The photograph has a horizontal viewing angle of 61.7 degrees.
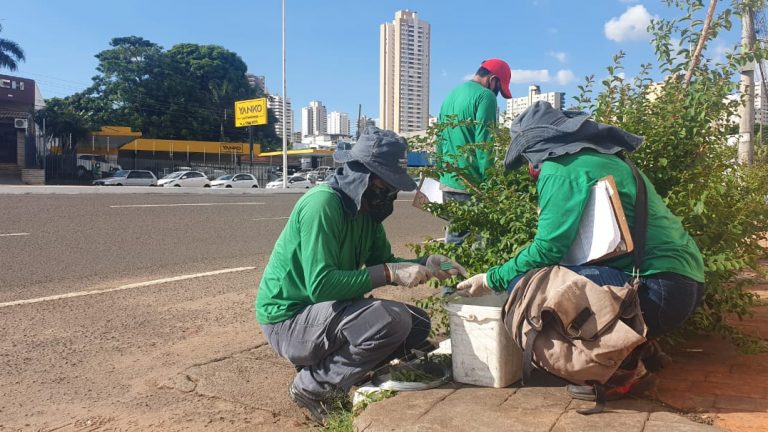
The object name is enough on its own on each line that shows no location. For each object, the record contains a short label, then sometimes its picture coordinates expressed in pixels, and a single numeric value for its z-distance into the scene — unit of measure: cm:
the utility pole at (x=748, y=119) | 727
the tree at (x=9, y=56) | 4056
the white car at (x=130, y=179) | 3303
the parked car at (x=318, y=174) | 4116
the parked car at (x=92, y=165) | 3806
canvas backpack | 240
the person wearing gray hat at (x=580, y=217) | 250
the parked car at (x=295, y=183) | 3556
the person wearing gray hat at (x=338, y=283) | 288
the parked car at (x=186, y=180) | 3322
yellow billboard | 4550
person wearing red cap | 381
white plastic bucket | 284
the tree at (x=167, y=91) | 5312
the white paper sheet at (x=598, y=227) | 245
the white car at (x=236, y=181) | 3362
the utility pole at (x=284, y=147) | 3331
